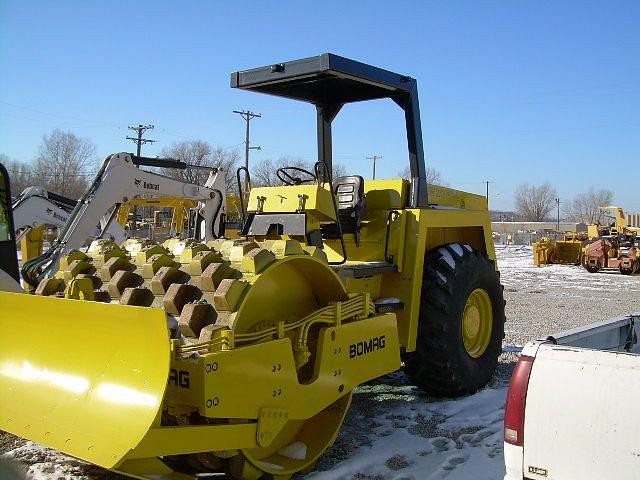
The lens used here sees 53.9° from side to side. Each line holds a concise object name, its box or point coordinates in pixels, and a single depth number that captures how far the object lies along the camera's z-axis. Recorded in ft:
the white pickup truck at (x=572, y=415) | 7.48
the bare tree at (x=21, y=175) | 170.60
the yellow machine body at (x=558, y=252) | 82.64
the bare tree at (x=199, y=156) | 169.02
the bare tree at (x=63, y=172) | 160.76
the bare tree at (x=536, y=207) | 370.12
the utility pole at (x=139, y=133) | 156.03
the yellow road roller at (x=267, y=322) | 10.27
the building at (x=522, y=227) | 263.82
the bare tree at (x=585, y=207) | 359.66
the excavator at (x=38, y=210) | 35.01
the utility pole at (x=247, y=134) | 154.45
